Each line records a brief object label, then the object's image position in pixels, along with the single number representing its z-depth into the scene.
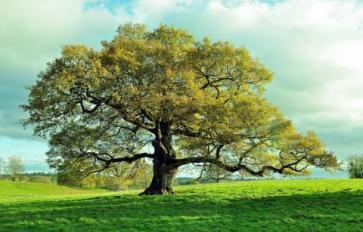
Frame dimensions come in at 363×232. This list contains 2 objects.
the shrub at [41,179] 161.44
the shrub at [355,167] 83.50
